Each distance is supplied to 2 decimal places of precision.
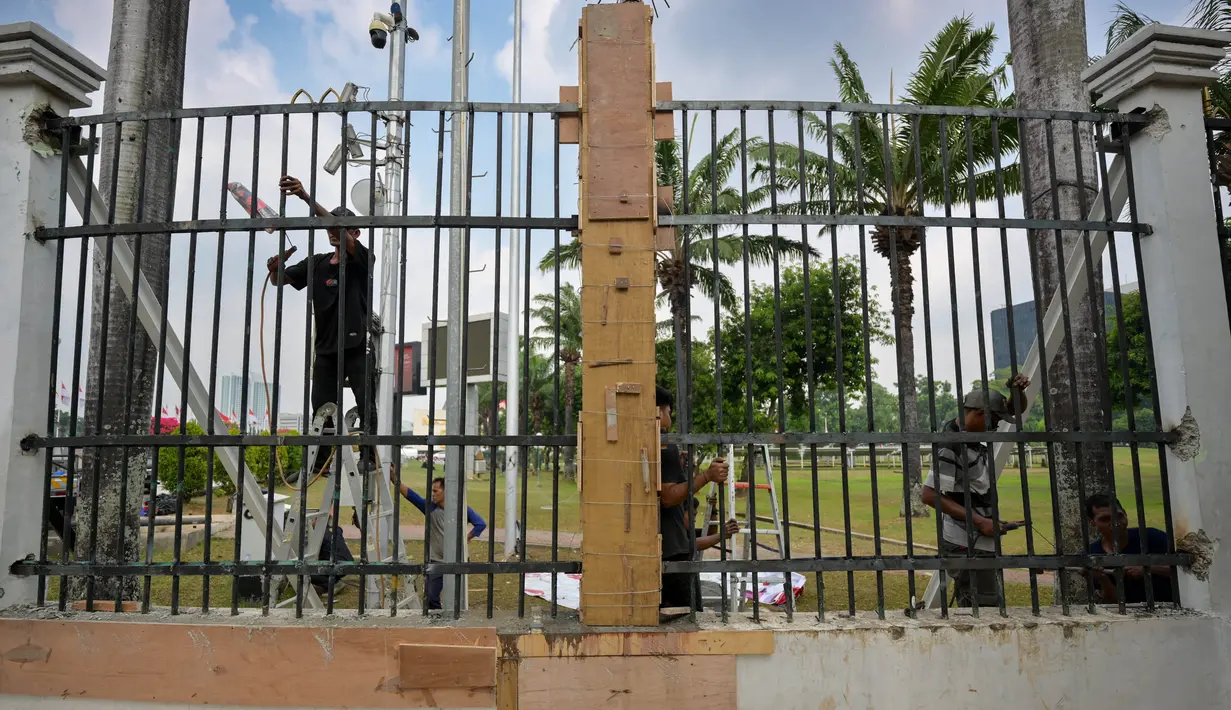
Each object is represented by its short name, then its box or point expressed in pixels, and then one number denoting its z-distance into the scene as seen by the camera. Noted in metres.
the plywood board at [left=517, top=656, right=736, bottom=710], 3.11
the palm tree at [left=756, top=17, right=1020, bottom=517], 15.55
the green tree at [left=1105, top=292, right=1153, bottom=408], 20.93
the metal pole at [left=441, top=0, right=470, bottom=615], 5.08
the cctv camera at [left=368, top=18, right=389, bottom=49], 9.96
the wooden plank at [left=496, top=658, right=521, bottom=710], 3.13
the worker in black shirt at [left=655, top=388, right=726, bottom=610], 3.53
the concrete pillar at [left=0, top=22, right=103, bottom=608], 3.49
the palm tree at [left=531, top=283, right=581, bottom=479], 34.09
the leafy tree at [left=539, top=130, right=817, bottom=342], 20.25
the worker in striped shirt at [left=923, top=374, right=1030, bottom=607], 3.98
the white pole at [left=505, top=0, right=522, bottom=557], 11.45
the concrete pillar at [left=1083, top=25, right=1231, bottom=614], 3.46
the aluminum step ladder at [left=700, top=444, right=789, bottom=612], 6.07
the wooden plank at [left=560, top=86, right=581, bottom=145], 3.48
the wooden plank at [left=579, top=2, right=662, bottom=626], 3.19
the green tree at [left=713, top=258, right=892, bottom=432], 21.17
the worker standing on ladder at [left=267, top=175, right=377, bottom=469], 4.64
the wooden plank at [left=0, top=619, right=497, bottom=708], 3.14
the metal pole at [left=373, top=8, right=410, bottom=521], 8.05
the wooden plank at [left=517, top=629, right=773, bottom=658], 3.13
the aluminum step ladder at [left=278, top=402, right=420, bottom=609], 4.52
